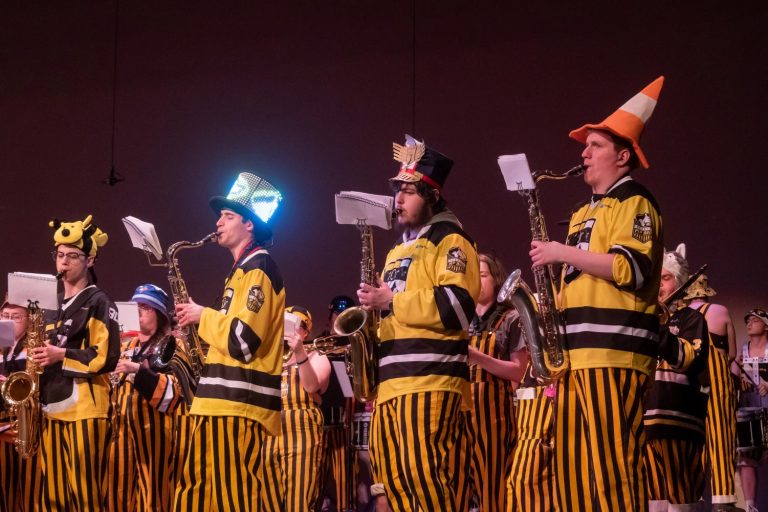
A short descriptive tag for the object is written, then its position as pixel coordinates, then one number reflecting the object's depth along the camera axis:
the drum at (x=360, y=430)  8.45
